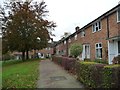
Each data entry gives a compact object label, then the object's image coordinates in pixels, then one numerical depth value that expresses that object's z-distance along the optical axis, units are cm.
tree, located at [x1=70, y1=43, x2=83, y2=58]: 1214
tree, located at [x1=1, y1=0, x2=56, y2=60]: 1717
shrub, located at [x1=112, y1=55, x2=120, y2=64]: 769
